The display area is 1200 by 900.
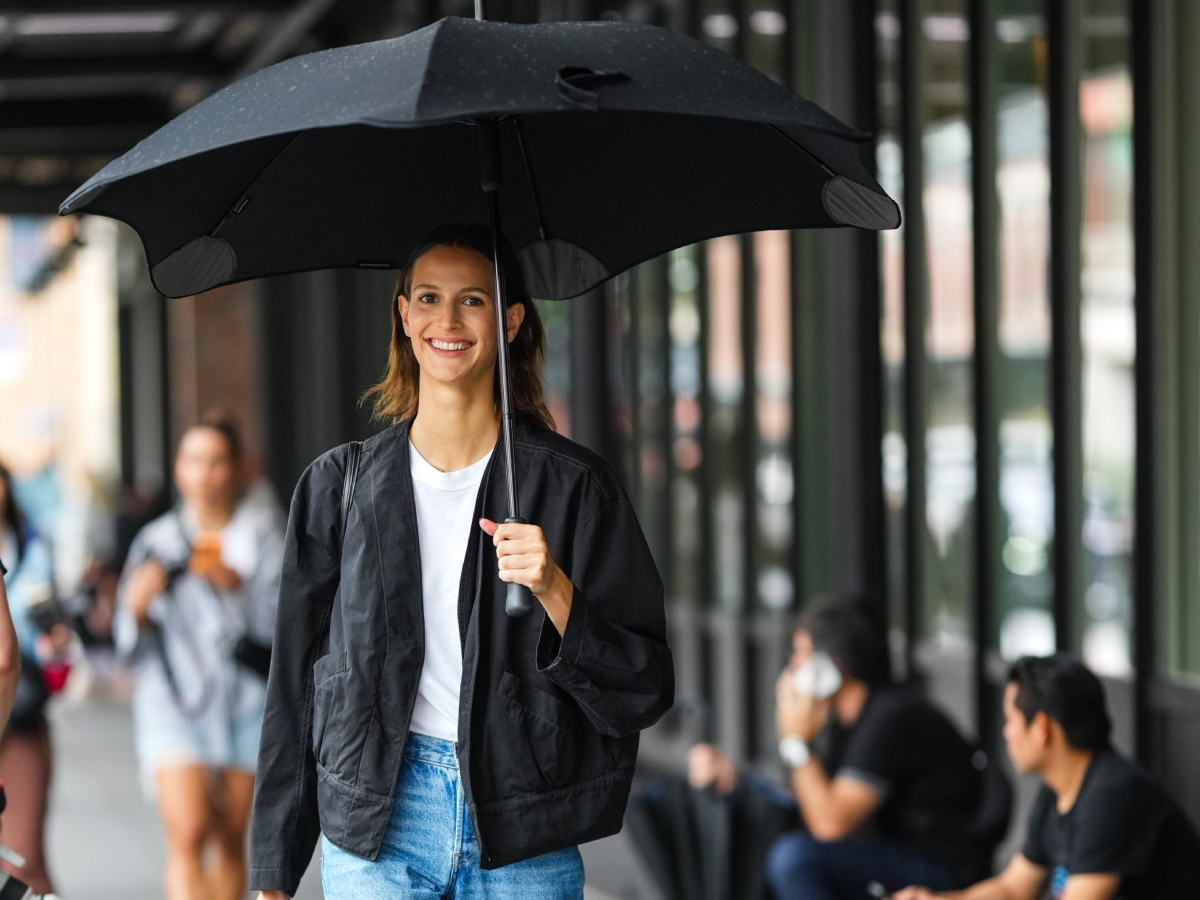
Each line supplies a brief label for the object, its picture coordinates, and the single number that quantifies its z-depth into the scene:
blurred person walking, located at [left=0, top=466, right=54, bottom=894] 9.43
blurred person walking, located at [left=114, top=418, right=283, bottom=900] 9.60
